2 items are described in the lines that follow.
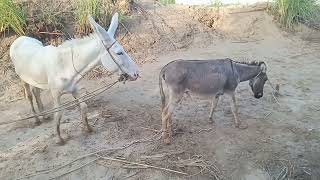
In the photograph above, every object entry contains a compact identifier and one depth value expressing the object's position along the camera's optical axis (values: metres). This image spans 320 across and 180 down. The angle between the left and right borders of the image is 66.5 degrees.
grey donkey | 2.91
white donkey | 2.72
